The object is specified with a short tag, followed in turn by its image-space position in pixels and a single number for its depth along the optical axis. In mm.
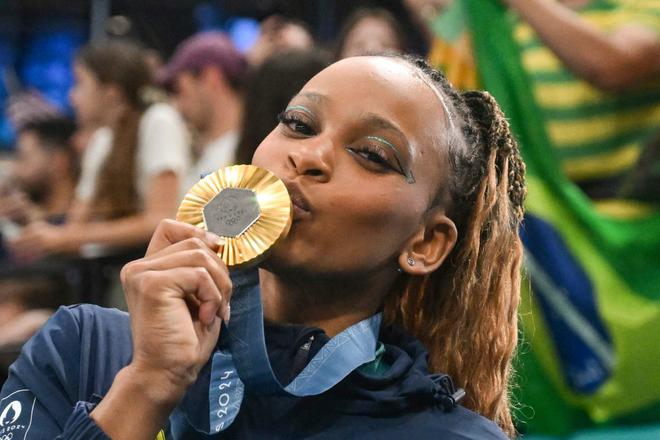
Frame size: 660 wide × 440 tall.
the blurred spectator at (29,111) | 4320
